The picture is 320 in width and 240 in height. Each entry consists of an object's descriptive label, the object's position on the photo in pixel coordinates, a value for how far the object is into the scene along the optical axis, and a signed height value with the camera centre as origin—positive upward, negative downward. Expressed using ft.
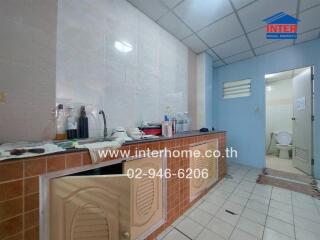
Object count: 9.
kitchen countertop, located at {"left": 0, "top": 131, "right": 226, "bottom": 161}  2.44 -0.53
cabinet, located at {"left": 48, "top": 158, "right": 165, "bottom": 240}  2.25 -1.47
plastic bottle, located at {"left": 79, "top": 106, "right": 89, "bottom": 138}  4.08 -0.12
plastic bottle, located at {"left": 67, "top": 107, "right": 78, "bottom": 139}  3.84 -0.16
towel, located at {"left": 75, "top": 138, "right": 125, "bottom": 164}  2.68 -0.52
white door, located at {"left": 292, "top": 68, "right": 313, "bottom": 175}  8.68 +0.01
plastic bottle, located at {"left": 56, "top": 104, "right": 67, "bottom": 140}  3.75 -0.08
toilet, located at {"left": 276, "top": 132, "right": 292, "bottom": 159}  12.96 -2.11
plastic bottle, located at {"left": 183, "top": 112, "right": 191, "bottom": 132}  8.05 -0.06
